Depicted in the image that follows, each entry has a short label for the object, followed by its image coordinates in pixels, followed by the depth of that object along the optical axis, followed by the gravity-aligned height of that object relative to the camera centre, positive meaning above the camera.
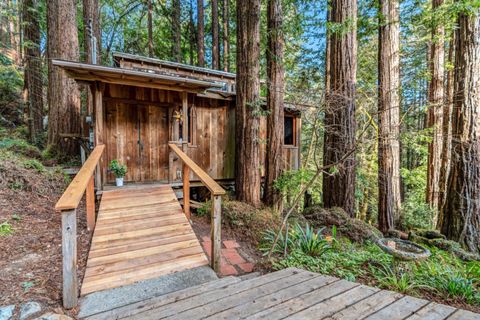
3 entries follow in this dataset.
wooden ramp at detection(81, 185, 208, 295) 2.75 -1.21
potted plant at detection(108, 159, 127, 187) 5.20 -0.32
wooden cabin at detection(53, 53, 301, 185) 4.87 +0.86
